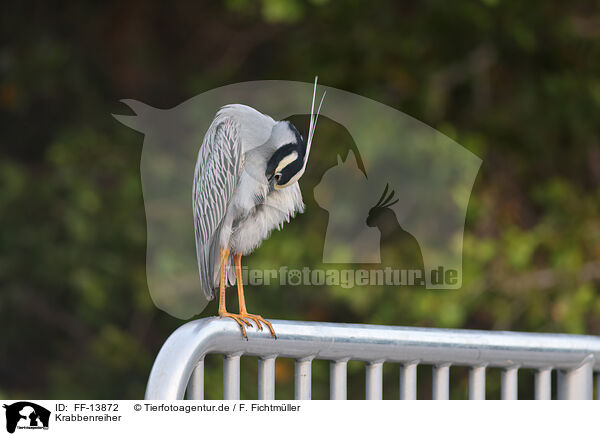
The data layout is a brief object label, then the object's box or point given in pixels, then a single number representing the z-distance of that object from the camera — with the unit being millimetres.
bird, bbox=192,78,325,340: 16113
